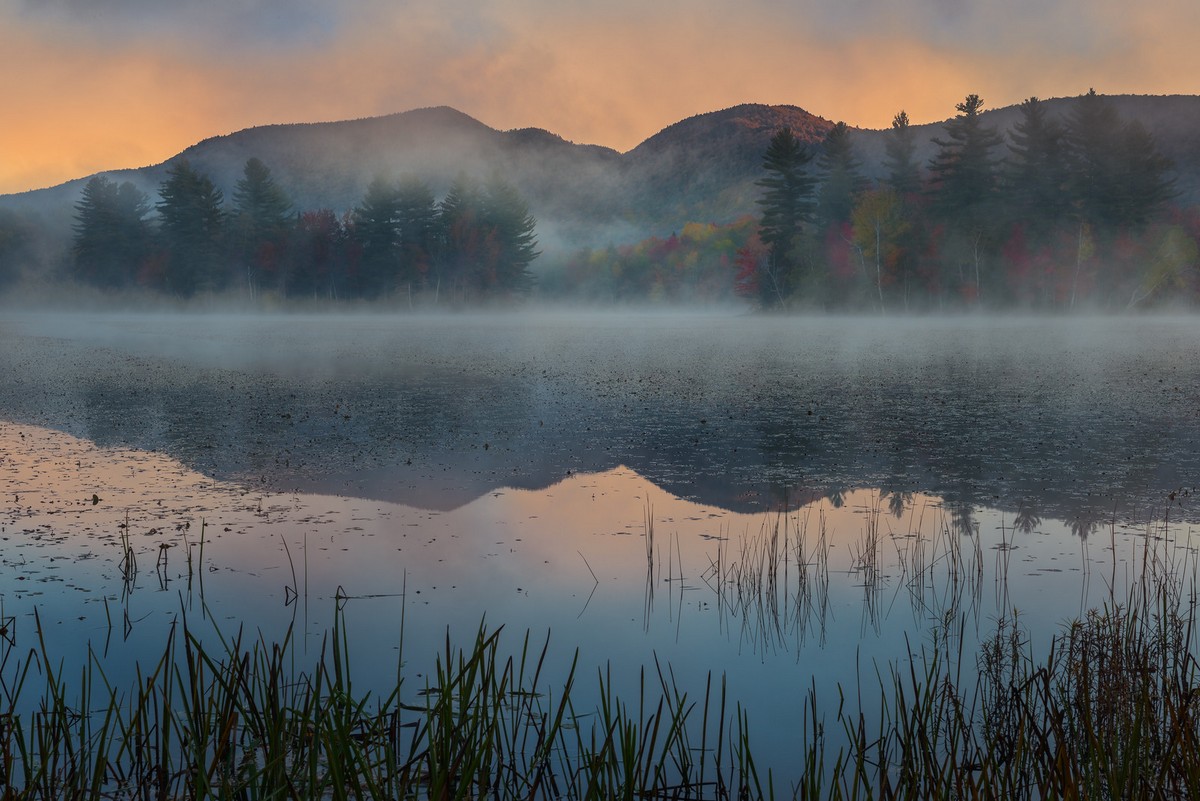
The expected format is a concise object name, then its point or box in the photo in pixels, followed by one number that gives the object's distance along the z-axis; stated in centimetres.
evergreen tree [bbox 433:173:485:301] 10381
